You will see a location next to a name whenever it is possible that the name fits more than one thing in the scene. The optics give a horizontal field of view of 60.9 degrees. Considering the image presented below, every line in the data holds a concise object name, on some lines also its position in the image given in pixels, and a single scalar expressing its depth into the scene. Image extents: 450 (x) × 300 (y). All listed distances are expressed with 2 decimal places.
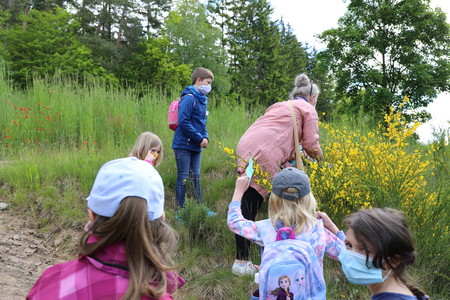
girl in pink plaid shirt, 1.30
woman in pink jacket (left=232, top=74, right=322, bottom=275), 3.55
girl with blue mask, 1.65
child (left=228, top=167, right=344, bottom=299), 2.17
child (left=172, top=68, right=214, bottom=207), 4.55
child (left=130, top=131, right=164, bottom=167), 3.91
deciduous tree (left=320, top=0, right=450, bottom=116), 19.69
